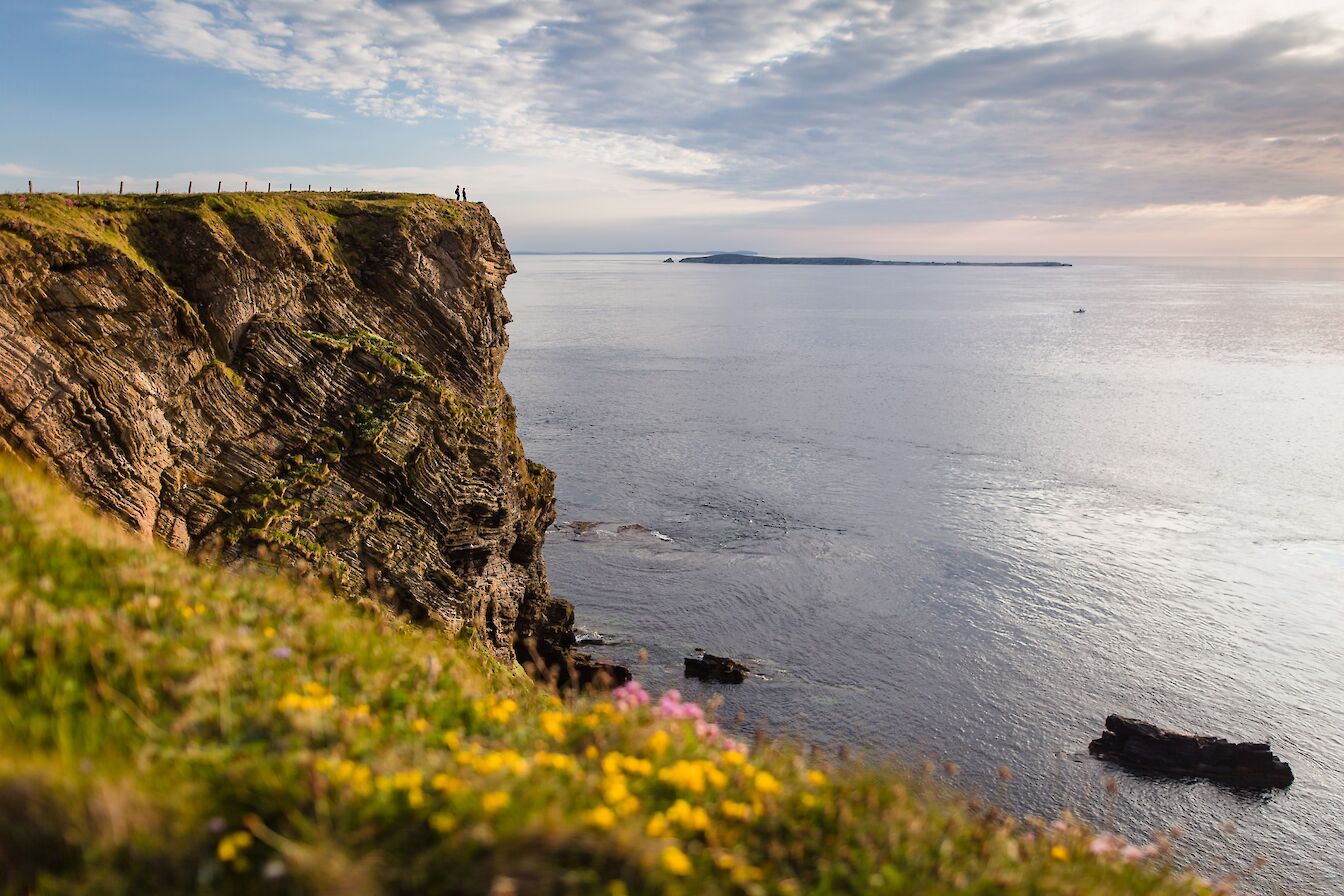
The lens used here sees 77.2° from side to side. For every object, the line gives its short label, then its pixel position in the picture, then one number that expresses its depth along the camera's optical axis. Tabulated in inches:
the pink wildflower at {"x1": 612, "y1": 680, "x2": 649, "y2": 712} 306.8
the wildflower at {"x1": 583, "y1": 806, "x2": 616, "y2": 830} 209.8
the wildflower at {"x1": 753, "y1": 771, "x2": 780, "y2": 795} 250.2
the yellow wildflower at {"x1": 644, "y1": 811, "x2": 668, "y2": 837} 217.3
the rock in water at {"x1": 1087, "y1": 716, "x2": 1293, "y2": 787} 1501.0
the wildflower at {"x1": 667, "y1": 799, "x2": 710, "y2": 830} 225.6
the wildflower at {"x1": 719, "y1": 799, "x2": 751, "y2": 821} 240.4
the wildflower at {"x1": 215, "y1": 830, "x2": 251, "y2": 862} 200.1
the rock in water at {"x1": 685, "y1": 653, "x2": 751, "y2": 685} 1754.4
